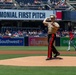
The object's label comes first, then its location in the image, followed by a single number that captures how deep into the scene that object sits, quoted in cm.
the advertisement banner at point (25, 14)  4335
